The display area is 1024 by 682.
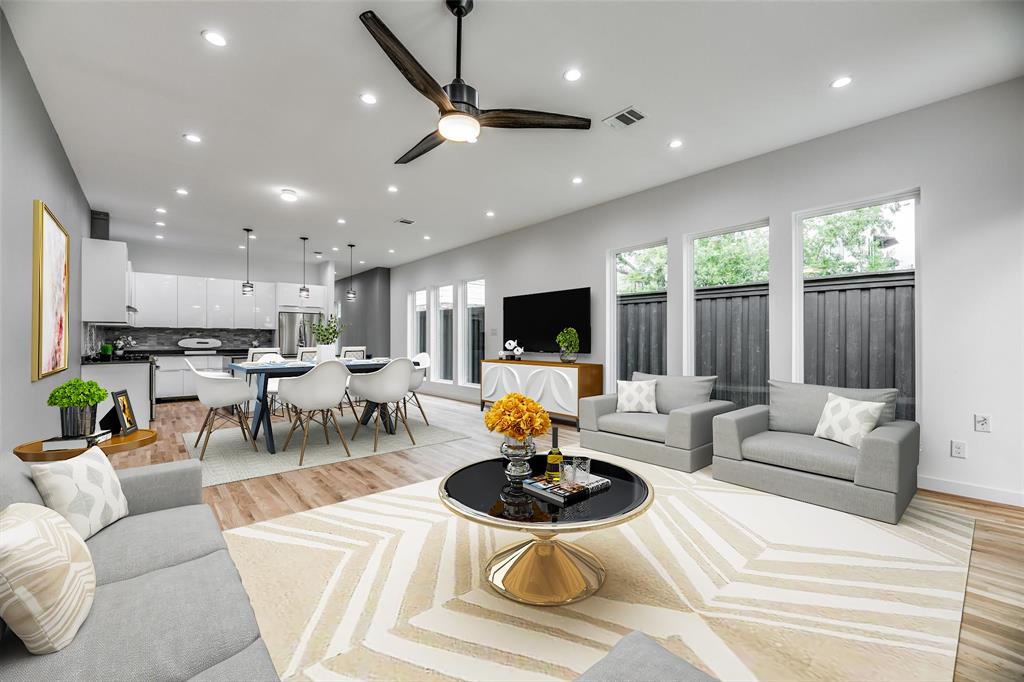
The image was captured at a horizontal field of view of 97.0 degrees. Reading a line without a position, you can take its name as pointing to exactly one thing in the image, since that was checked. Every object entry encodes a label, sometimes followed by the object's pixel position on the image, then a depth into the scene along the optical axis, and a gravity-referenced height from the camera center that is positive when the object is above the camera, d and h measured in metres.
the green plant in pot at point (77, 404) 2.21 -0.31
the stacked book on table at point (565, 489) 1.93 -0.65
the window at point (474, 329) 7.92 +0.23
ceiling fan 2.17 +1.32
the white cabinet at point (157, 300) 7.65 +0.72
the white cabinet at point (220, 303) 8.31 +0.72
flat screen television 5.89 +0.35
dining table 4.24 -0.29
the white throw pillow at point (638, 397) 4.34 -0.53
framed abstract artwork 2.96 +0.35
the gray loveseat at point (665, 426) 3.70 -0.74
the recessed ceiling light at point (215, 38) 2.57 +1.74
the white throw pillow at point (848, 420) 3.03 -0.54
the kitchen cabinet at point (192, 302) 8.02 +0.72
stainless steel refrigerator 8.95 +0.19
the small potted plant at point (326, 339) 5.22 +0.03
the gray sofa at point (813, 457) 2.69 -0.75
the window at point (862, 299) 3.60 +0.37
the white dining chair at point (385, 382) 4.50 -0.40
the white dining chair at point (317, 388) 4.00 -0.42
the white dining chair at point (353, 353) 6.70 -0.17
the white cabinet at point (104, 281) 5.11 +0.69
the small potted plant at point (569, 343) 5.80 -0.02
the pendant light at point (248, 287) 7.54 +0.93
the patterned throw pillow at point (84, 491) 1.51 -0.53
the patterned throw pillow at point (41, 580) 0.97 -0.55
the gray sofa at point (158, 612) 0.98 -0.70
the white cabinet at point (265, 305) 8.72 +0.71
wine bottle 2.19 -0.59
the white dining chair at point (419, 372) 5.46 -0.37
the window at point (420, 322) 9.43 +0.42
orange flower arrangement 2.09 -0.36
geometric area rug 1.57 -1.09
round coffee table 1.73 -0.68
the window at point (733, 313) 4.38 +0.30
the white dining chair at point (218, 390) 4.20 -0.46
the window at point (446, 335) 8.64 +0.13
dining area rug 3.76 -1.06
